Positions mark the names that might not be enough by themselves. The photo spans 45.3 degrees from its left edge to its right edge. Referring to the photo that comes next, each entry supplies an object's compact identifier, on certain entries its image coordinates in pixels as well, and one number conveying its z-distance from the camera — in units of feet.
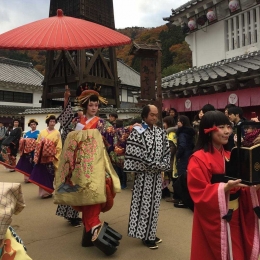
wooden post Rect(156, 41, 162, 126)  27.14
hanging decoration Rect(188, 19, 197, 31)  38.63
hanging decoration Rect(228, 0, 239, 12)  31.32
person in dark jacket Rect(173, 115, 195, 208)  18.69
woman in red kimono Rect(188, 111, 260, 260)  7.32
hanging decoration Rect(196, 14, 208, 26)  36.73
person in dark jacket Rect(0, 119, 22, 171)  35.83
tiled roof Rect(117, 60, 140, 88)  105.95
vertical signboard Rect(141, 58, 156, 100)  28.32
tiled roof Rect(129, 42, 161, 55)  27.37
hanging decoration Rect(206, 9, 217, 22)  34.88
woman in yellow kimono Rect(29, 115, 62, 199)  22.21
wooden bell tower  48.91
